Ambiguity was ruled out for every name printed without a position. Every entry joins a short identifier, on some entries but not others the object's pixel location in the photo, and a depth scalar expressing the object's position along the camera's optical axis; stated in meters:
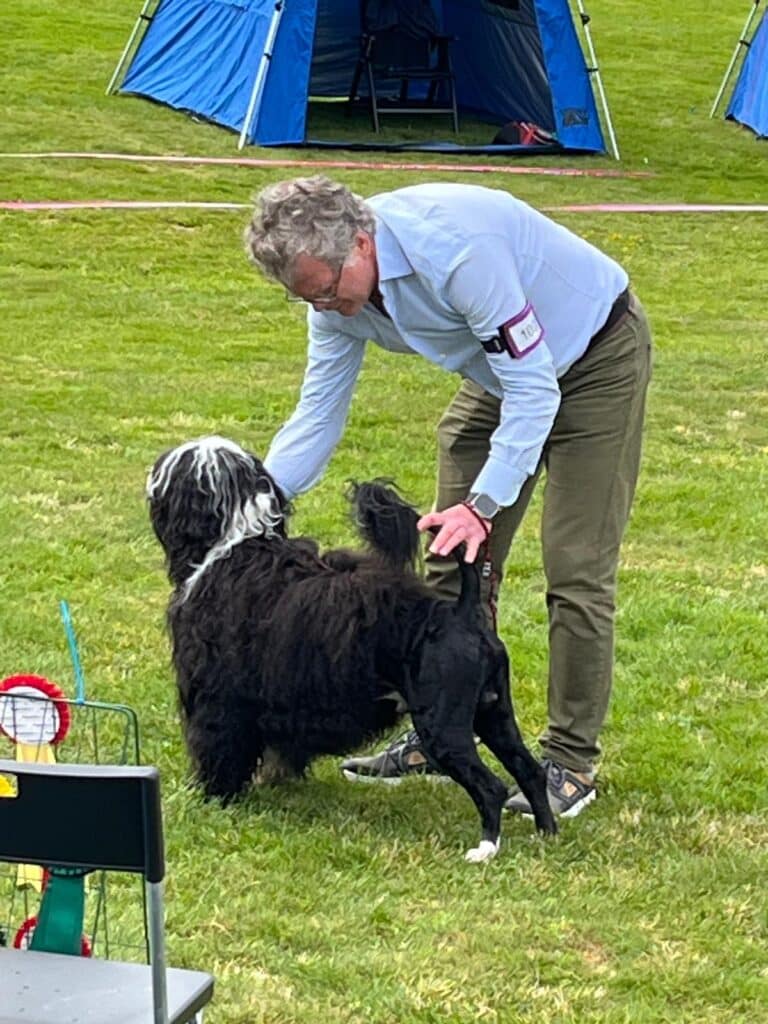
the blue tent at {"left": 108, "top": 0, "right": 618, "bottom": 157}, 16.84
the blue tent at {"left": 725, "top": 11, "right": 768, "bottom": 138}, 19.96
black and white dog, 4.06
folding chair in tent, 18.83
